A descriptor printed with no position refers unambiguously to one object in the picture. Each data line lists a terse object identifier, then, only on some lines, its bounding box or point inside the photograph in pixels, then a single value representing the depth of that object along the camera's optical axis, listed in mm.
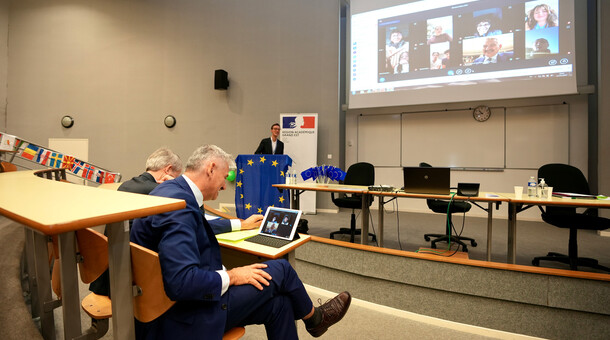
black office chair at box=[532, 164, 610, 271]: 2445
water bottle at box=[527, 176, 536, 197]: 2508
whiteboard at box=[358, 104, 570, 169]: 4480
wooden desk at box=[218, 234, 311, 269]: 1318
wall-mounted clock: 4789
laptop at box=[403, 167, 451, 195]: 2547
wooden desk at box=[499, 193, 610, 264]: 2084
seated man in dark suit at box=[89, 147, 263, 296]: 1211
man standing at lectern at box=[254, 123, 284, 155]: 5062
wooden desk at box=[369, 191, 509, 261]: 2334
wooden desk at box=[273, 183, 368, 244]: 2914
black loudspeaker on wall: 6086
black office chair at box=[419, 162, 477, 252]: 3195
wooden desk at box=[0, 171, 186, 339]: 677
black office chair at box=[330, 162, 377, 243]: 3555
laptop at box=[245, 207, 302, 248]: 1480
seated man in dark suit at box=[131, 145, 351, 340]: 964
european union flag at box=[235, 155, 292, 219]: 3961
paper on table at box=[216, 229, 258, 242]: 1505
